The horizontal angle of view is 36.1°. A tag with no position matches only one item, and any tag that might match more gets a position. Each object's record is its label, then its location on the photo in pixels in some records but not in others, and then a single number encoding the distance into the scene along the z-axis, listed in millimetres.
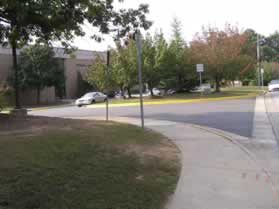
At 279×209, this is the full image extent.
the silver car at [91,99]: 38959
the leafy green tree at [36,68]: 46750
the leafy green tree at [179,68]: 36219
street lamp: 51725
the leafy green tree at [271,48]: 107294
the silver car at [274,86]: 42456
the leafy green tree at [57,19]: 11953
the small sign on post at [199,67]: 31884
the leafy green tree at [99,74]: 39562
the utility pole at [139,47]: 12625
